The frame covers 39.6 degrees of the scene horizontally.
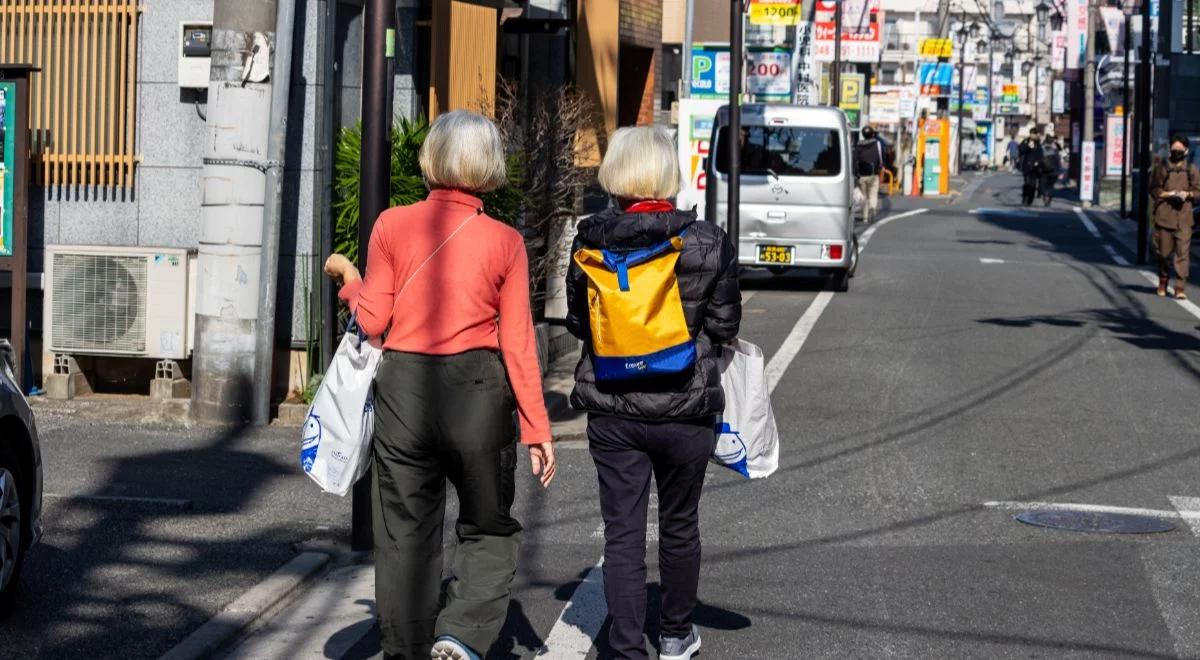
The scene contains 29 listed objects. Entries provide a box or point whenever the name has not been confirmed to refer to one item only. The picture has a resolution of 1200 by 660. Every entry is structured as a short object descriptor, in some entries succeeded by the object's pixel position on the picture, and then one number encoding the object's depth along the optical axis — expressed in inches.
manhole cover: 304.0
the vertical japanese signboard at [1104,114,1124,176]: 2162.9
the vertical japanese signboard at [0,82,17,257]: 411.5
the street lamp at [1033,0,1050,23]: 4111.7
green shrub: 406.0
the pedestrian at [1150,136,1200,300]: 744.3
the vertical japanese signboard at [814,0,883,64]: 1818.4
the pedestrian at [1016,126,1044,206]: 1873.8
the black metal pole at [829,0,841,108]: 1721.2
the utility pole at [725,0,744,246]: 629.9
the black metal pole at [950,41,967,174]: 3248.8
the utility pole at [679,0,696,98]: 918.4
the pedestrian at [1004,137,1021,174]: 3905.5
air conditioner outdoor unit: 424.2
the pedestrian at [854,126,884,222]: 1309.1
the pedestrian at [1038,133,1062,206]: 1904.5
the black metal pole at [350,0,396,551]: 272.7
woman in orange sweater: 191.0
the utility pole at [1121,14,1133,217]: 1428.4
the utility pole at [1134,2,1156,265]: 1047.0
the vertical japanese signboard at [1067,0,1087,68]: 2274.9
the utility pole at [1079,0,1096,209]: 2213.3
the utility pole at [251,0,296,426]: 410.6
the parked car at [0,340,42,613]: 228.4
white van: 800.3
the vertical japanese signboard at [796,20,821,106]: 1463.3
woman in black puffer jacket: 200.8
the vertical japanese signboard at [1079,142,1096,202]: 1870.1
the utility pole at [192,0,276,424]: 404.8
